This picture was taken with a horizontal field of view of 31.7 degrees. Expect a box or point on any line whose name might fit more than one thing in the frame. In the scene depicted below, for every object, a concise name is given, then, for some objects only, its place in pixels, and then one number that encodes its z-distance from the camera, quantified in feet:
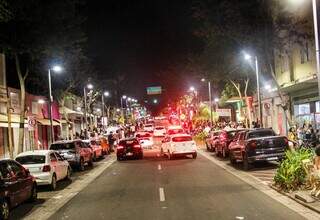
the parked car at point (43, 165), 62.90
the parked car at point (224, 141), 103.34
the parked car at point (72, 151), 90.48
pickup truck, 75.51
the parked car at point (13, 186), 43.88
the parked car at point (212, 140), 116.93
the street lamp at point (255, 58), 116.10
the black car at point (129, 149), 115.24
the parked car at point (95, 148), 114.68
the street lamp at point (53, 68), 119.82
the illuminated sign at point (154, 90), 442.91
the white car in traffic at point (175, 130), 156.87
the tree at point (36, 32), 92.22
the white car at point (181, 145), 104.53
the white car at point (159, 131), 235.63
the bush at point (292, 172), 51.08
